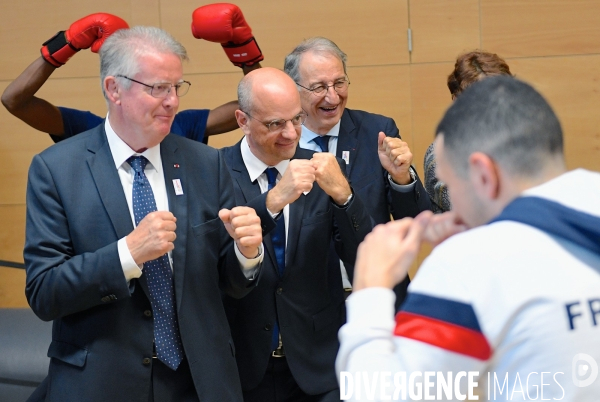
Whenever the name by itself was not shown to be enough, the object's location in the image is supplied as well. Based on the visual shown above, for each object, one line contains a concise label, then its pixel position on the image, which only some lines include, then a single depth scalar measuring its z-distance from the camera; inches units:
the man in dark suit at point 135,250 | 78.5
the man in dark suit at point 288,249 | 94.1
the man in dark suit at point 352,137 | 107.0
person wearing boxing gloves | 127.7
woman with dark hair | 114.2
